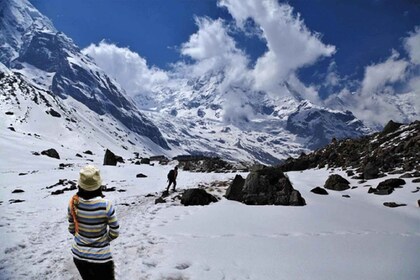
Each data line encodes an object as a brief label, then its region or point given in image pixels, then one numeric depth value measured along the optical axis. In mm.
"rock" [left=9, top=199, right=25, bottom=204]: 20117
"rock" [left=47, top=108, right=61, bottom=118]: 163925
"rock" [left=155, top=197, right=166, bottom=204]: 20606
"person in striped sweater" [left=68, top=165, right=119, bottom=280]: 6199
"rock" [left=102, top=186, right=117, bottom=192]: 25791
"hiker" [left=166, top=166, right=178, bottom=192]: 25852
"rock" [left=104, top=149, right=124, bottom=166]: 56969
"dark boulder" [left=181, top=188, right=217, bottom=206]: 19938
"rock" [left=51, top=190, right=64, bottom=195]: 23675
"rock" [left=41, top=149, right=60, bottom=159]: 61969
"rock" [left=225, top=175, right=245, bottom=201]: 21516
